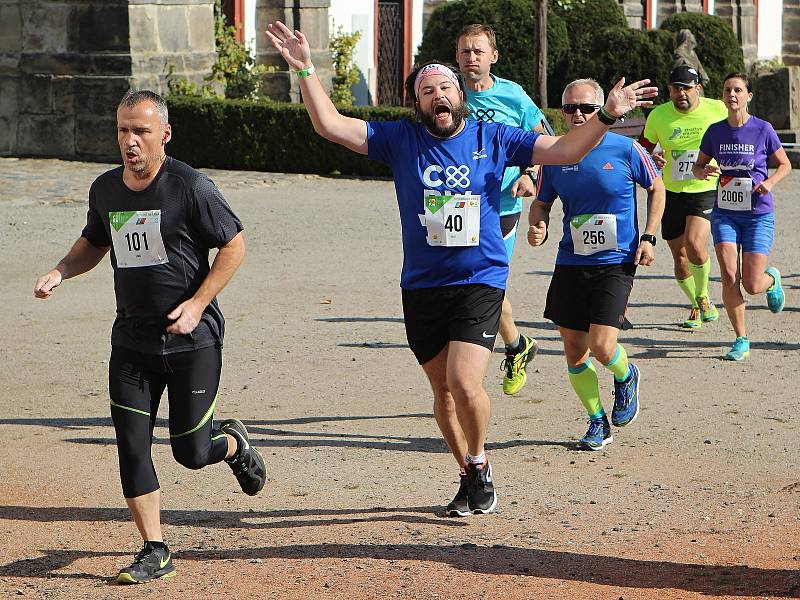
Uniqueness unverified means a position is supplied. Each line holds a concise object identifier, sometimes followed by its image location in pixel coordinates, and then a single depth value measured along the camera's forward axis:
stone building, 21.56
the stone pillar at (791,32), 42.75
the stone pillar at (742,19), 39.69
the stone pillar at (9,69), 22.53
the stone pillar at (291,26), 25.52
